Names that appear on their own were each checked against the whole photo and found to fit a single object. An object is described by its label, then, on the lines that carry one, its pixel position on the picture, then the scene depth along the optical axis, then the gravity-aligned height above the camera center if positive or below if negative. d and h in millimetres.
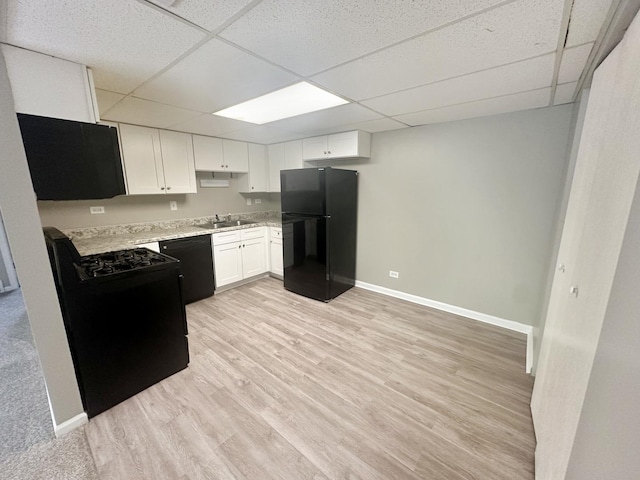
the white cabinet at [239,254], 3488 -929
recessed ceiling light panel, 2064 +828
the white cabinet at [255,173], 4172 +315
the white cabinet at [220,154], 3521 +557
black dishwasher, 3039 -896
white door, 794 -196
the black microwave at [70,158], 1426 +210
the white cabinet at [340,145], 3191 +621
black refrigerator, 3160 -503
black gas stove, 1588 -903
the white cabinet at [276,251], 3982 -958
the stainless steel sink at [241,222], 4010 -496
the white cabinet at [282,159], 3865 +538
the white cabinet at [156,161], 2896 +388
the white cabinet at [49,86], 1335 +605
